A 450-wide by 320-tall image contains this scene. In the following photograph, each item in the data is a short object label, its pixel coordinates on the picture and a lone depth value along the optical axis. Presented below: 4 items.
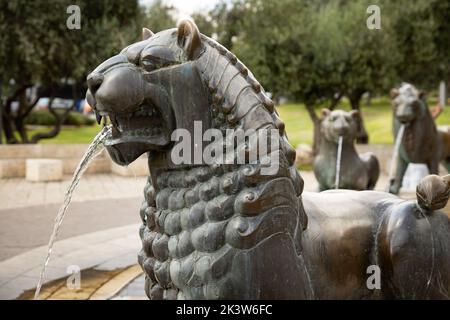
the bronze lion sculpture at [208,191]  2.33
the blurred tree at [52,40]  17.02
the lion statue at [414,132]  9.34
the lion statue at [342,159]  7.83
